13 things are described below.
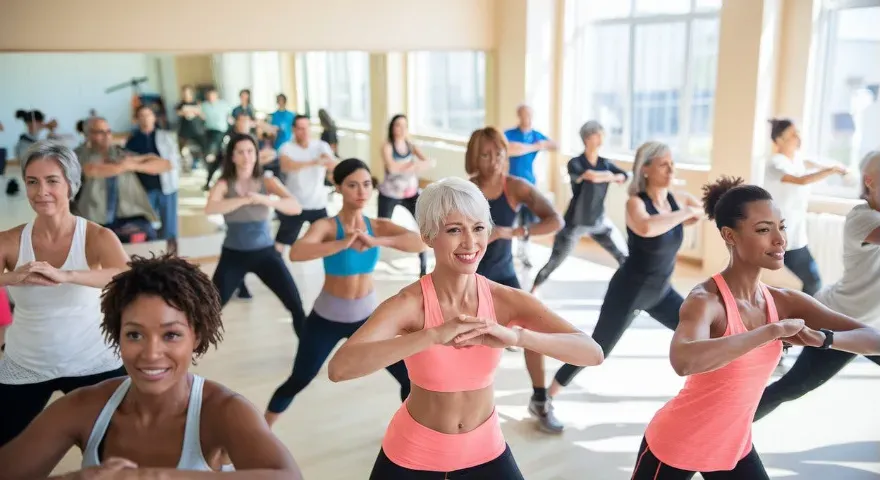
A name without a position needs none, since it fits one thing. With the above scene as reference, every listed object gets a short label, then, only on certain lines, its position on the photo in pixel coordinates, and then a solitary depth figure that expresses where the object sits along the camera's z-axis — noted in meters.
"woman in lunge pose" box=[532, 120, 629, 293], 5.16
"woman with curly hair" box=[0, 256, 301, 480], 1.54
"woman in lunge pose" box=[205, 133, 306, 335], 4.12
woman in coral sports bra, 1.95
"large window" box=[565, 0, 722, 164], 6.89
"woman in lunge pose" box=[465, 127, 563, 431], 3.71
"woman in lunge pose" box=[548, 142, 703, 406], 3.48
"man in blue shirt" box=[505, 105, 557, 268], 6.27
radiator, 5.21
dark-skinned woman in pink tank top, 2.06
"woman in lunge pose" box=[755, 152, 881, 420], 2.69
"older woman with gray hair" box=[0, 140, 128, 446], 2.47
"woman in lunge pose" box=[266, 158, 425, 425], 3.18
